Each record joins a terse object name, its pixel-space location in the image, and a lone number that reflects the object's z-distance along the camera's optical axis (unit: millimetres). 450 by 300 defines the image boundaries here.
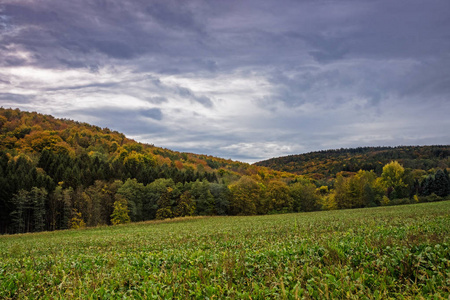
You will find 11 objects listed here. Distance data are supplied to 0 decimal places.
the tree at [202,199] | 81875
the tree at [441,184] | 89188
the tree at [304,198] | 93562
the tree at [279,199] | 89875
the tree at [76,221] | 62906
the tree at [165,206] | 75938
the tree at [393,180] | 97750
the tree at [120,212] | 67162
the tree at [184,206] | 78250
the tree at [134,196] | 72625
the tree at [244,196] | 86562
